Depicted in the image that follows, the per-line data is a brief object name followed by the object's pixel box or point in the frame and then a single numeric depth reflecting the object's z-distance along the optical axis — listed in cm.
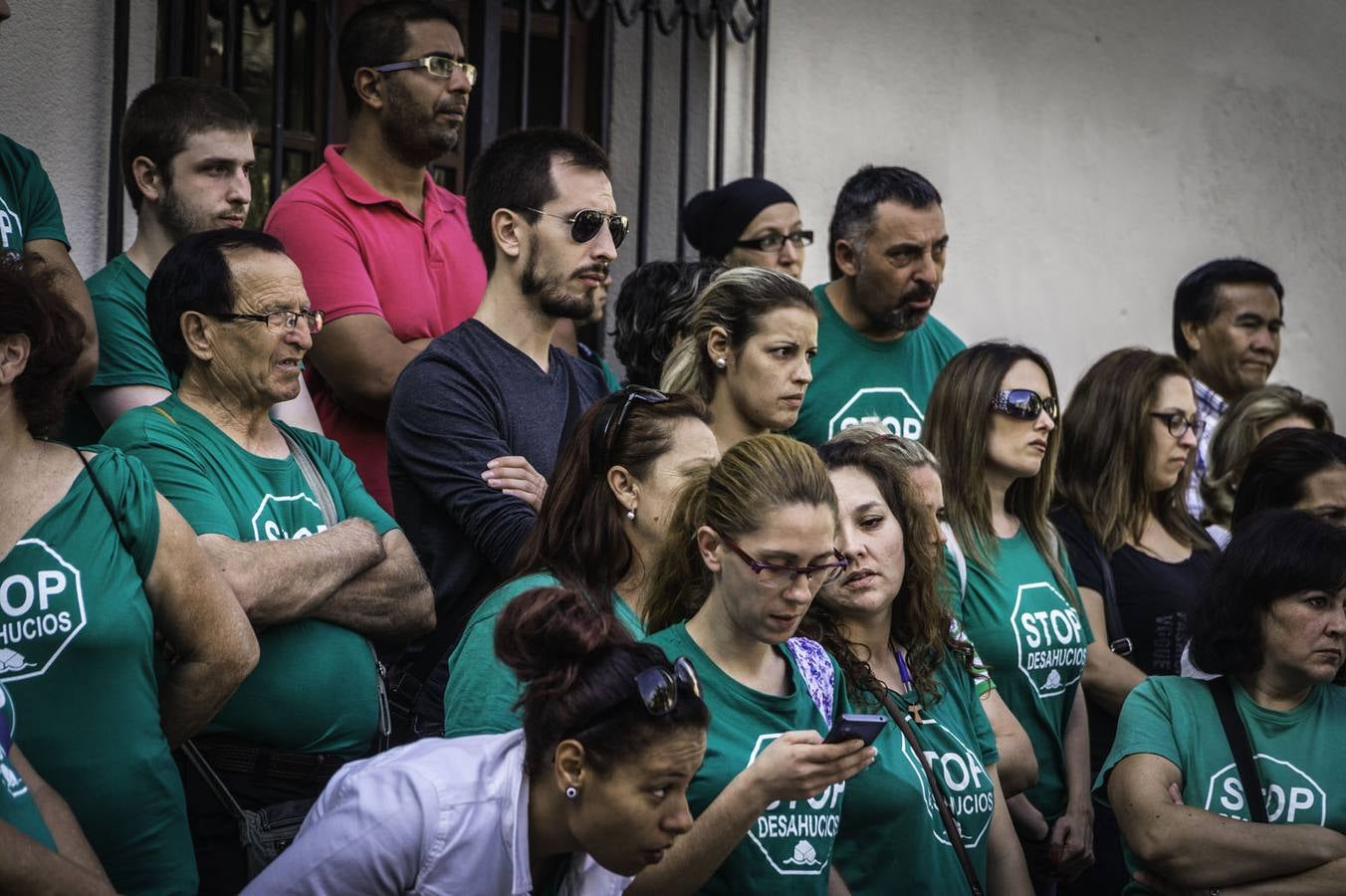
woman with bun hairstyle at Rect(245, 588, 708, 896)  576
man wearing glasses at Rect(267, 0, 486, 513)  929
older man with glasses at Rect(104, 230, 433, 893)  732
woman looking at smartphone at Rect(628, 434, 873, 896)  675
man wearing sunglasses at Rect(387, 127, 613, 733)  810
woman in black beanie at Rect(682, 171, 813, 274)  1137
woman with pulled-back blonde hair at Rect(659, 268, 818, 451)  919
